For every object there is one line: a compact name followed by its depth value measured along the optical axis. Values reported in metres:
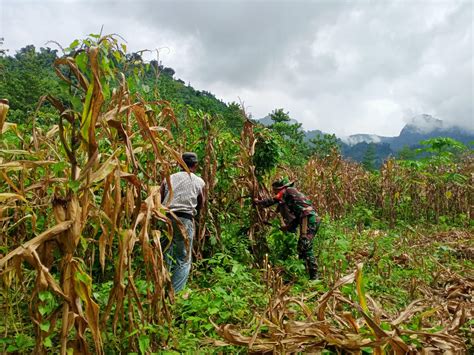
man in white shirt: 3.50
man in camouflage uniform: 4.47
